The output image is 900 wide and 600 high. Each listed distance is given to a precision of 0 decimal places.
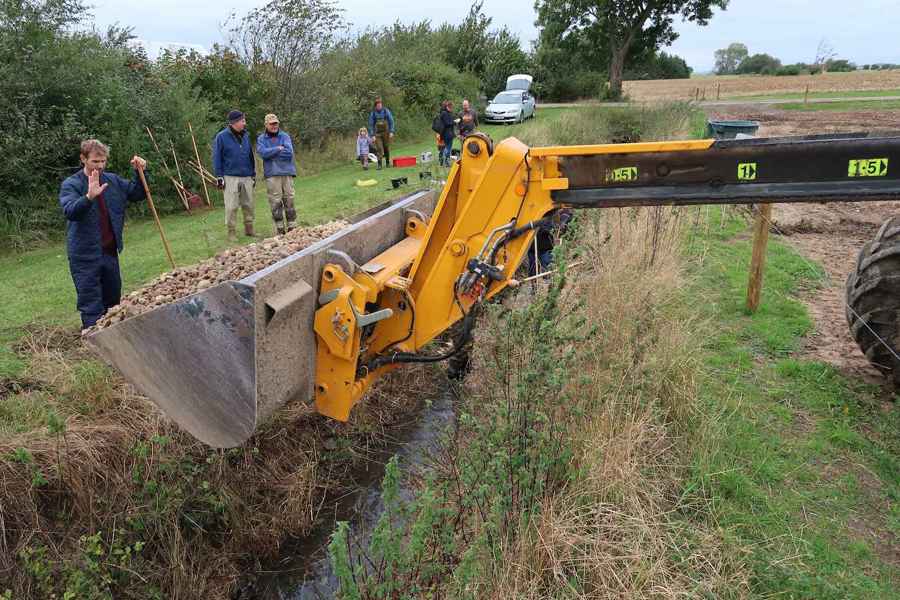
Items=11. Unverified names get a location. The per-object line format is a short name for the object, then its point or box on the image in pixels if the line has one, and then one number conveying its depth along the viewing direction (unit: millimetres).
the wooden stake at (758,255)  5695
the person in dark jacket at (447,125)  17234
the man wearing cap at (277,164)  9695
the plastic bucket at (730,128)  11254
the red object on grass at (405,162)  17141
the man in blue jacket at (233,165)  9453
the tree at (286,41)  18438
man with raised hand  5227
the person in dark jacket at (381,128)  17453
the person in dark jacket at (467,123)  16172
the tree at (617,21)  42281
